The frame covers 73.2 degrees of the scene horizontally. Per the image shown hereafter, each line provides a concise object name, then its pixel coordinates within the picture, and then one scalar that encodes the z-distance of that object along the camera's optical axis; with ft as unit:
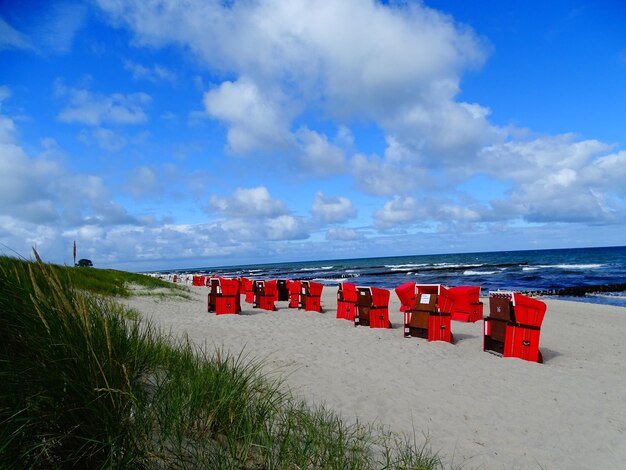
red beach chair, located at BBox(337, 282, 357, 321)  40.88
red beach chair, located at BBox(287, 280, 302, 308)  52.95
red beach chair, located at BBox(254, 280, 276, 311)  50.06
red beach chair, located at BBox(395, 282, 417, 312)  33.32
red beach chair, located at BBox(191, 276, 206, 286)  123.65
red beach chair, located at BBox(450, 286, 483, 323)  40.27
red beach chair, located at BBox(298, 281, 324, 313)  49.32
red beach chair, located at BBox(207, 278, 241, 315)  45.73
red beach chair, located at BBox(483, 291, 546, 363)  25.02
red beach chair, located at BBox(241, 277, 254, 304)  59.62
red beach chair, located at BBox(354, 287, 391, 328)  36.06
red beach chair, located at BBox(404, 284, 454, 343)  29.81
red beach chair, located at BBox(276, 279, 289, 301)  61.52
